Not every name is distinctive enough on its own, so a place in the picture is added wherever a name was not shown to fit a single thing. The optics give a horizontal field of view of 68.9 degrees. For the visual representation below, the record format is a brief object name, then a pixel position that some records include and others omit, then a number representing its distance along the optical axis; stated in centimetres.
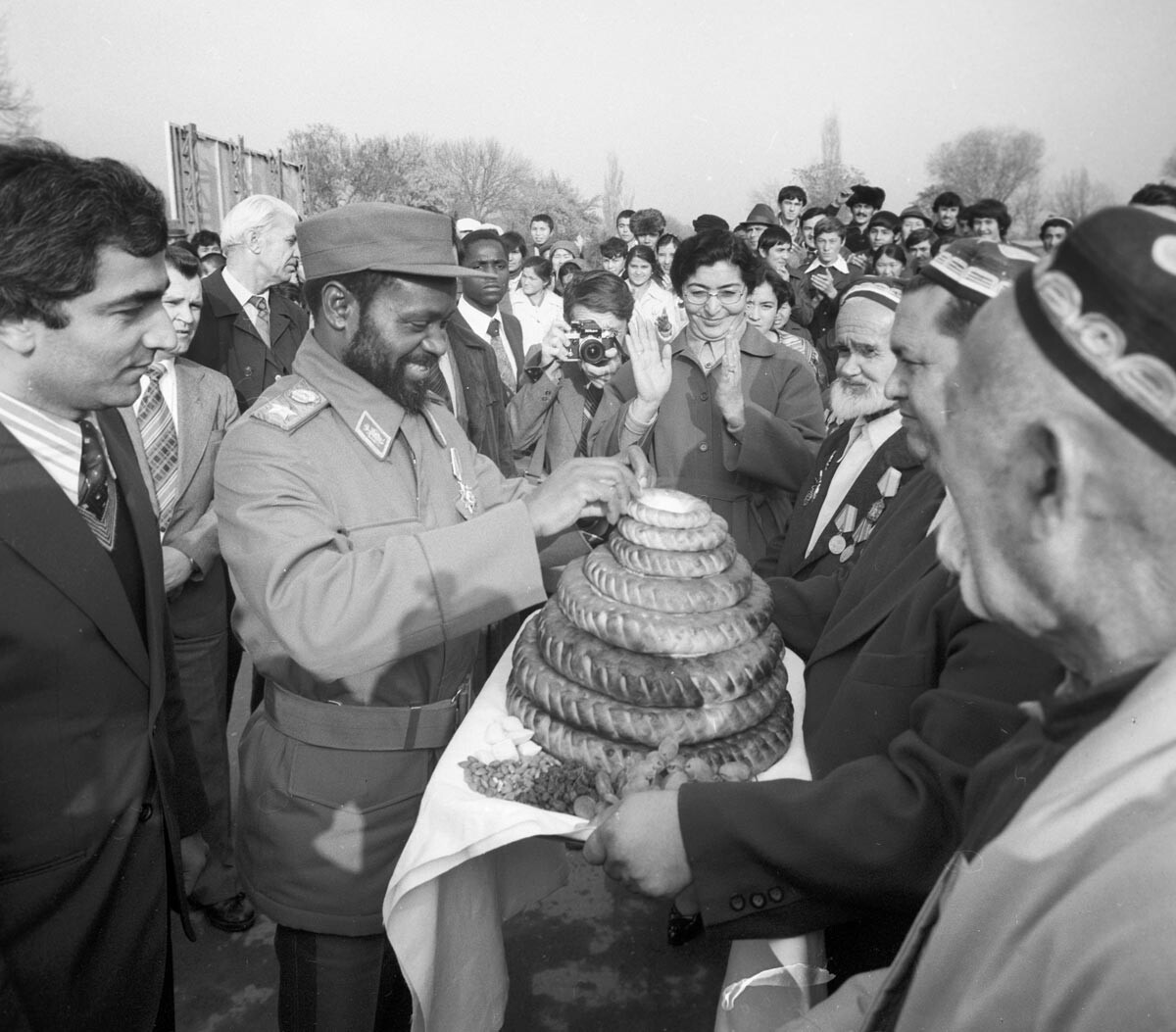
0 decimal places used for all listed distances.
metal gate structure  1358
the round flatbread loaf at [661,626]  195
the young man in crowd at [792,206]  1158
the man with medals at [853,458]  283
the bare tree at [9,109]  2417
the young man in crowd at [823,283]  880
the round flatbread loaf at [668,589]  200
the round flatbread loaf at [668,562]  204
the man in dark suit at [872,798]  155
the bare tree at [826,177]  2114
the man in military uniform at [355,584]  200
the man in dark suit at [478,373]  488
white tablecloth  183
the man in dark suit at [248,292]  531
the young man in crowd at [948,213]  1083
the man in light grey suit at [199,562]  348
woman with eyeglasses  402
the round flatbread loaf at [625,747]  194
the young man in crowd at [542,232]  1267
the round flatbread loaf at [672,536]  207
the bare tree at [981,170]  2389
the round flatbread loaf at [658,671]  193
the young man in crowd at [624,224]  1497
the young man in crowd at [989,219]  952
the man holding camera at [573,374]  507
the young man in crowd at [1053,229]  963
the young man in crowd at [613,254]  1150
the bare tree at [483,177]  4178
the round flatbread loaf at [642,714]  193
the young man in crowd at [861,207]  1132
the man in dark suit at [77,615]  183
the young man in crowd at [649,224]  1166
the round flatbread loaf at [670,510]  209
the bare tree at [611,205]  3572
